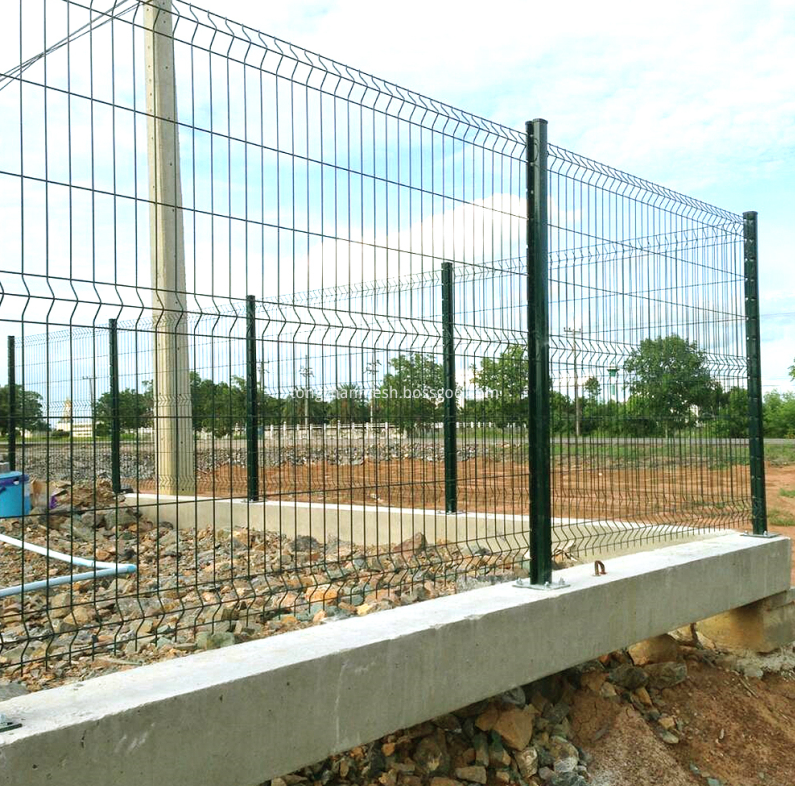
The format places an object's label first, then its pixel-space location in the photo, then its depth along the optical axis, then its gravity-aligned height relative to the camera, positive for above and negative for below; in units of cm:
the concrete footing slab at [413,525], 651 -101
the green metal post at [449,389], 493 +11
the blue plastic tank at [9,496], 571 -60
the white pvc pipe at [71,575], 366 -78
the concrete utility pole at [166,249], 367 +72
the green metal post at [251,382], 408 +17
